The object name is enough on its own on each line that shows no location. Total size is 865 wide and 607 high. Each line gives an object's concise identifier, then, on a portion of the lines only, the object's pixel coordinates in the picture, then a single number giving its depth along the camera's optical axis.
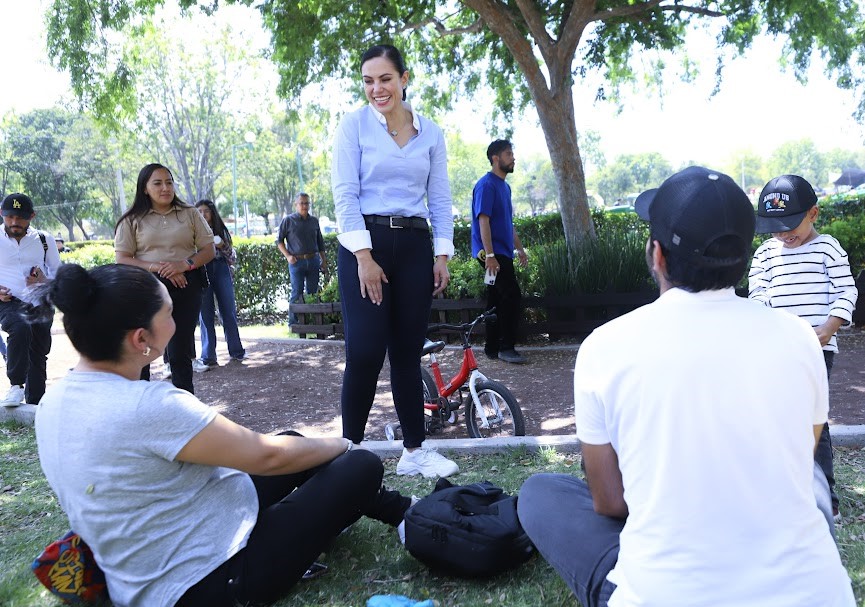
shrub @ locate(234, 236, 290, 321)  13.40
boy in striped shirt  3.39
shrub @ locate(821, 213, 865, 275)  8.88
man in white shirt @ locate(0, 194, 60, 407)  6.24
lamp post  30.47
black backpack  2.76
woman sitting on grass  2.24
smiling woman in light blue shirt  3.75
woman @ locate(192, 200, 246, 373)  8.71
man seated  1.58
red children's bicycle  4.76
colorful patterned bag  2.47
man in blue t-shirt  7.08
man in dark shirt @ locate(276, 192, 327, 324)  11.50
